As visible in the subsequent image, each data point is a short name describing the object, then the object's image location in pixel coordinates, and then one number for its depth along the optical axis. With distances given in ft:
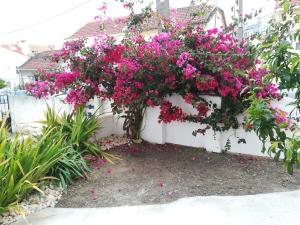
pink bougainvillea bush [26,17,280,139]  15.76
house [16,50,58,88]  75.66
